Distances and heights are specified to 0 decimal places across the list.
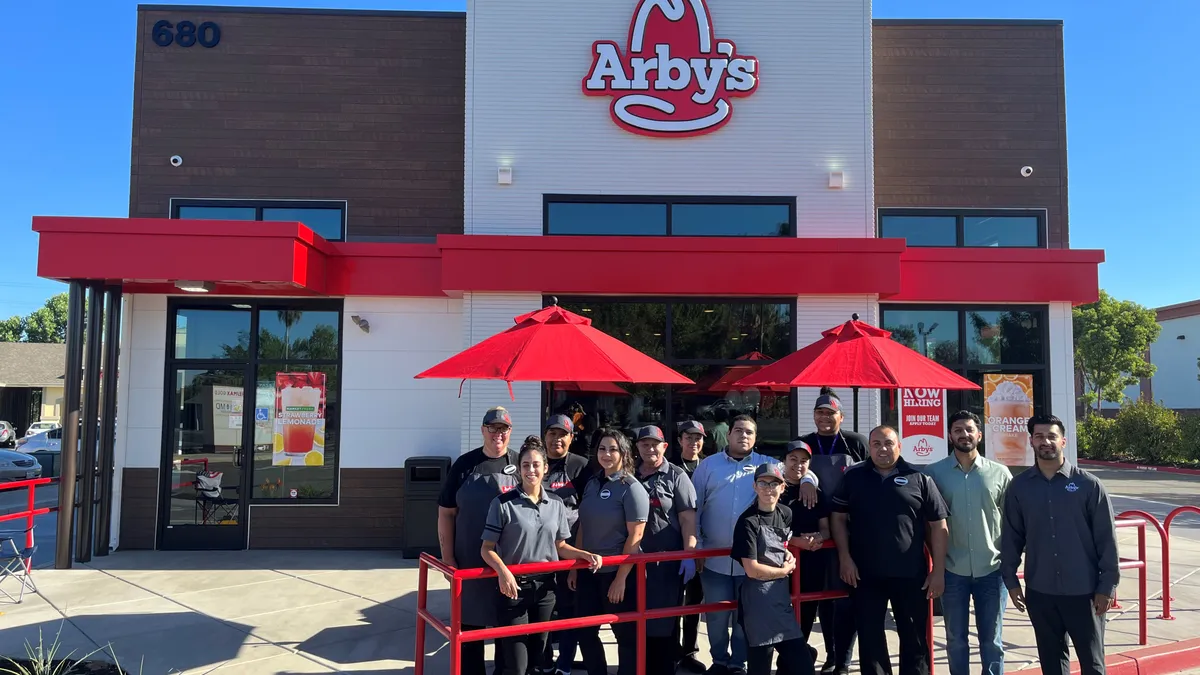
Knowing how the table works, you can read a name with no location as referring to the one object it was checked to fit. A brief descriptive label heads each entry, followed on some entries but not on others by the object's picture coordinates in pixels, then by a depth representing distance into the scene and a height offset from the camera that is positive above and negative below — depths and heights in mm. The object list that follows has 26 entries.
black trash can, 8742 -1326
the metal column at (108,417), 8789 -345
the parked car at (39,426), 32862 -1799
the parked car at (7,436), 29672 -1979
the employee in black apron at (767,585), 4445 -1152
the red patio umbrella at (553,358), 5188 +245
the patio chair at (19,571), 7277 -1914
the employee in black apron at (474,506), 4492 -712
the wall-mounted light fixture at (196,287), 8375 +1140
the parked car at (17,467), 17719 -1914
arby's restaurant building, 8938 +2122
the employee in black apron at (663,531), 4801 -899
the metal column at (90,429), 8406 -465
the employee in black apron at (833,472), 5156 -567
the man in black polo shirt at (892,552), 4660 -977
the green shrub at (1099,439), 23762 -1366
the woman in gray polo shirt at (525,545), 4391 -906
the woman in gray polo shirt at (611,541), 4641 -928
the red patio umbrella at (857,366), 5531 +217
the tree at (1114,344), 31578 +2239
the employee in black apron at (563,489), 4867 -675
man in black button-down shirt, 4320 -899
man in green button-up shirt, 4797 -993
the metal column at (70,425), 8148 -413
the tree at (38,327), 72062 +5763
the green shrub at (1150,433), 22156 -1084
